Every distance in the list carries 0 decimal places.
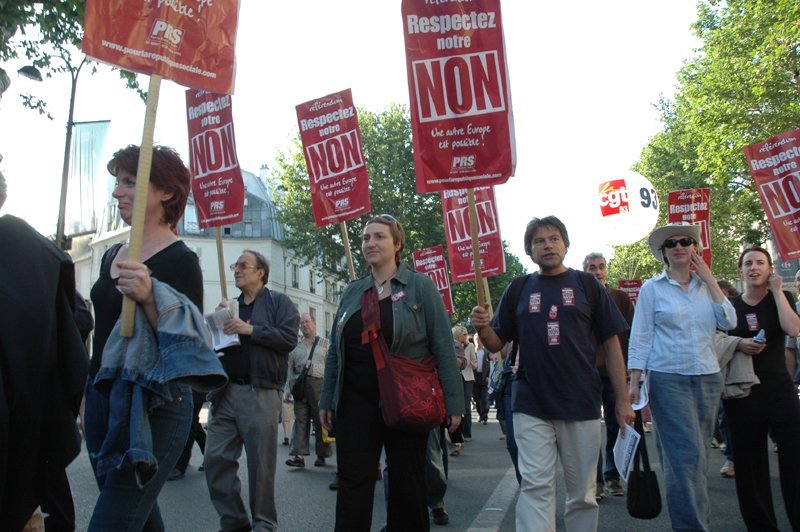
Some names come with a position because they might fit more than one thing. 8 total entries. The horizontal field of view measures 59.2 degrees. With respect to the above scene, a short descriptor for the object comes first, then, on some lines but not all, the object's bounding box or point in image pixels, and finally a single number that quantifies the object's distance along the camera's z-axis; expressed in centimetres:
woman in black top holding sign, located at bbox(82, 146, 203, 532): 253
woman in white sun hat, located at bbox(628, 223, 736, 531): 418
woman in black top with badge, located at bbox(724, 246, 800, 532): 453
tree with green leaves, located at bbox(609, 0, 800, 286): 2352
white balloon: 1302
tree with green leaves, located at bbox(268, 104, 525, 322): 3784
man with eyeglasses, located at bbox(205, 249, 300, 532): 464
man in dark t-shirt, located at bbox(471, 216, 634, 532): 397
